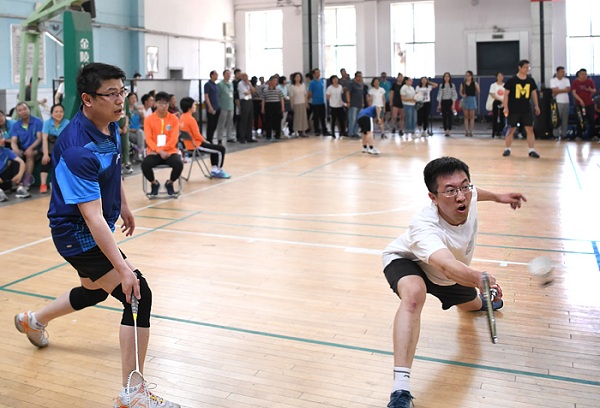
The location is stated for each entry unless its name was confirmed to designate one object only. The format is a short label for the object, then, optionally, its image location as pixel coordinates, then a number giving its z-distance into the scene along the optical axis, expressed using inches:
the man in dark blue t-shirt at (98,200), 116.6
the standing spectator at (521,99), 492.1
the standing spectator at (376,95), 684.7
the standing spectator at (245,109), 668.7
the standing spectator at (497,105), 671.8
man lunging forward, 124.6
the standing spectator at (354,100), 699.4
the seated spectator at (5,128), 382.3
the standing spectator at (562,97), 647.8
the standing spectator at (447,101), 694.5
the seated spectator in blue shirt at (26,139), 386.9
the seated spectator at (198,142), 408.5
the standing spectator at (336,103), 705.0
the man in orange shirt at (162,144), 362.0
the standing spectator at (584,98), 631.8
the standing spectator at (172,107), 488.7
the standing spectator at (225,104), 640.4
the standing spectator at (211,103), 611.2
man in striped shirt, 684.1
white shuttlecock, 121.9
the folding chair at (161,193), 366.0
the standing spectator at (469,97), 689.0
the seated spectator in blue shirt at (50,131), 384.8
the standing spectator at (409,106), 707.4
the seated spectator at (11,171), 370.9
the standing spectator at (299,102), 723.4
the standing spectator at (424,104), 705.6
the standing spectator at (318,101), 723.4
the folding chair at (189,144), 418.9
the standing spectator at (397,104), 726.5
